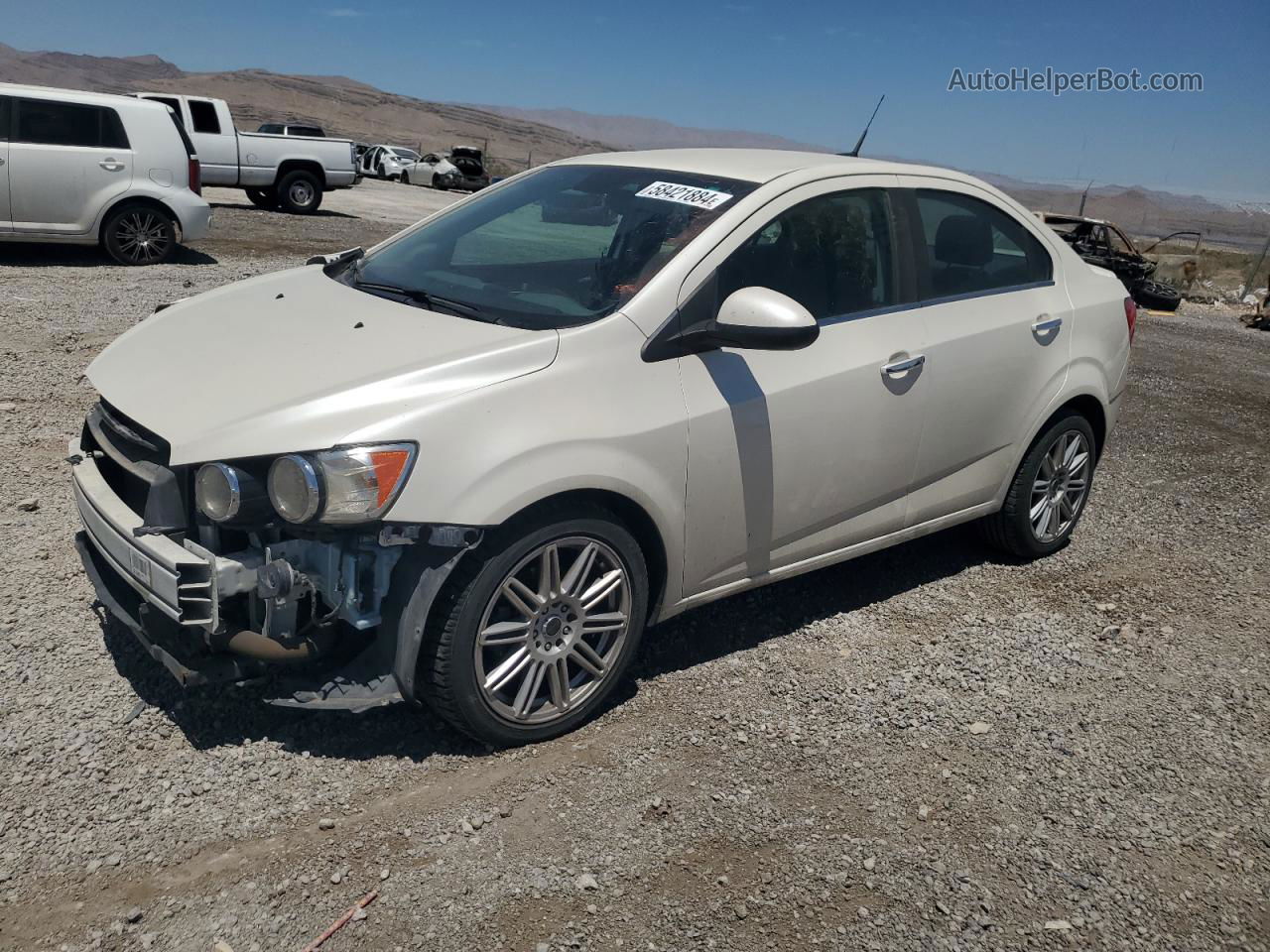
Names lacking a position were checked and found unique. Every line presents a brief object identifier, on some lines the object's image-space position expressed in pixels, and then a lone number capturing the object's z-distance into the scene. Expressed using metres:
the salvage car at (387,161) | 36.34
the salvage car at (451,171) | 34.78
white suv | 11.21
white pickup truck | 19.19
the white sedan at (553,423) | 3.02
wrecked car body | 18.27
